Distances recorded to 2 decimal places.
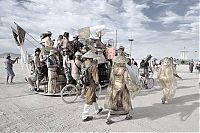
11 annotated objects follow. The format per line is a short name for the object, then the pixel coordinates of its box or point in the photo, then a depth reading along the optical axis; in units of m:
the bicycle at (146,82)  12.38
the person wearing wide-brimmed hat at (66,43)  10.55
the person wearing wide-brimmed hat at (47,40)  11.01
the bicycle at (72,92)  8.79
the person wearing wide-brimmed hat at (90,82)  6.13
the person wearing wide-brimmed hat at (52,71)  9.52
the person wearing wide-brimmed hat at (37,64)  10.13
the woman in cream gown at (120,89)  6.03
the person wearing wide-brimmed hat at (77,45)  11.00
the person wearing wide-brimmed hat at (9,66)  13.99
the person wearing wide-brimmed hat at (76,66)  9.12
